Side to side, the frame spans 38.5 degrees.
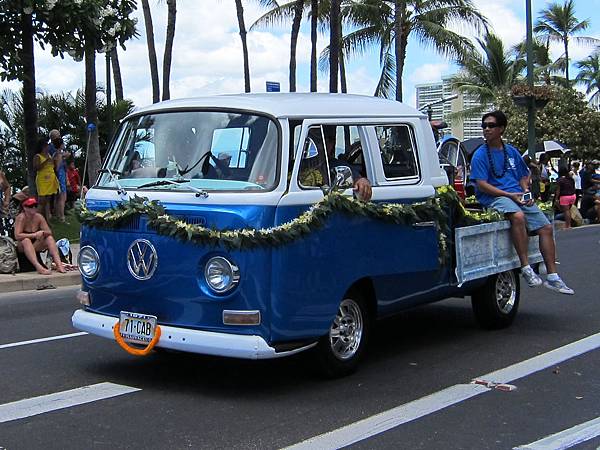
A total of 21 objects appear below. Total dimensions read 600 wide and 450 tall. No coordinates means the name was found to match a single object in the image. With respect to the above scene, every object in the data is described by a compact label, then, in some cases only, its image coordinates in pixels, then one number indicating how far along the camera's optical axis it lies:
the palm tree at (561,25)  56.81
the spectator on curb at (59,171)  16.95
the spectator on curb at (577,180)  26.82
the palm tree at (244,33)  33.44
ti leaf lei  5.79
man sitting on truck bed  8.36
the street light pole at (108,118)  24.17
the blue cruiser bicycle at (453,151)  13.54
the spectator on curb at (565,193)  23.22
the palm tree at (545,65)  54.66
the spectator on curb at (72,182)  20.25
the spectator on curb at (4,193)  14.82
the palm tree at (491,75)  46.31
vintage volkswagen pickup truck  5.86
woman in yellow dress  15.84
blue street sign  13.32
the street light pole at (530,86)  24.22
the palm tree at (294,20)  29.06
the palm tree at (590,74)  67.19
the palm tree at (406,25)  31.06
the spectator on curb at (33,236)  12.32
